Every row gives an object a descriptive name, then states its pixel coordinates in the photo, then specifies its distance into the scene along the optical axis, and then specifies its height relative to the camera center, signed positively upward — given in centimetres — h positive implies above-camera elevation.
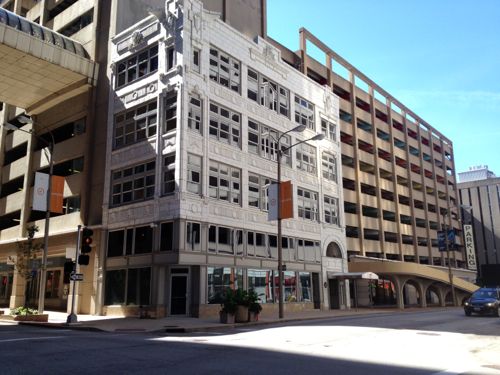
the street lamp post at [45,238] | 2480 +268
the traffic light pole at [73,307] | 2204 -91
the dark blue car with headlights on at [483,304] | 2555 -106
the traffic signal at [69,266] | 2212 +101
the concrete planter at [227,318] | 2169 -143
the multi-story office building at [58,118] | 3269 +1312
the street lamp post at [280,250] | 2512 +199
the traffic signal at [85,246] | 2074 +181
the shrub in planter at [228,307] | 2159 -95
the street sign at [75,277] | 2236 +51
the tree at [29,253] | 2740 +207
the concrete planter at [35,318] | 2317 -146
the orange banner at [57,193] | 2802 +569
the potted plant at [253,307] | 2217 -97
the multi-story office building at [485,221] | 9031 +1220
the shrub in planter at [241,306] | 2187 -90
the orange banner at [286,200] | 2642 +479
